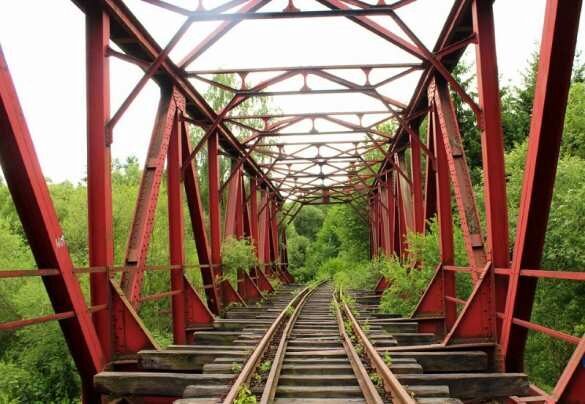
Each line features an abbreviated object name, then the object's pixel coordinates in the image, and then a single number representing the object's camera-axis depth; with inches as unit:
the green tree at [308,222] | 2672.2
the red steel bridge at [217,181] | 193.3
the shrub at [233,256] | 522.6
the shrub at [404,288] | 443.2
